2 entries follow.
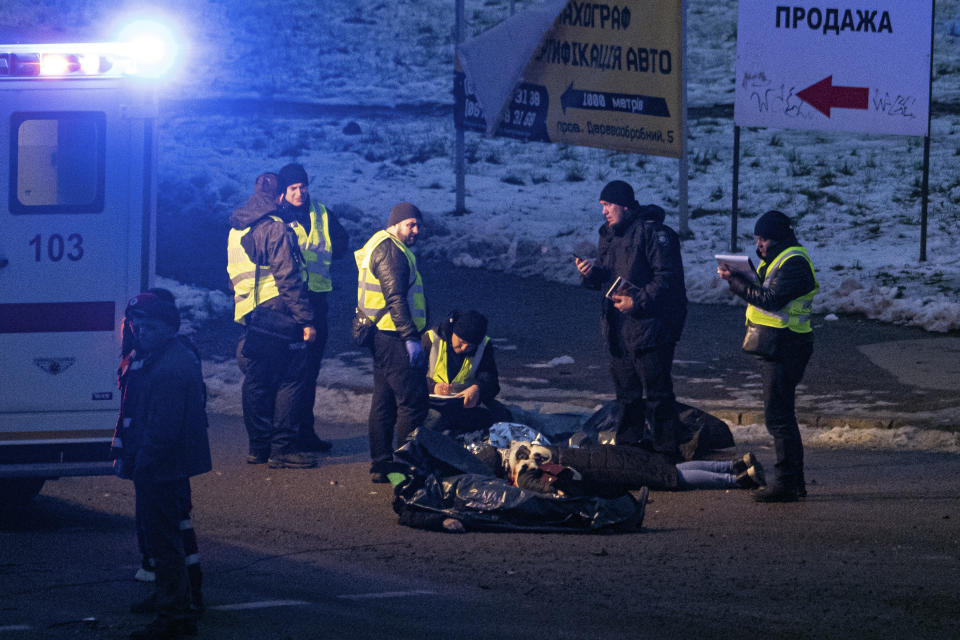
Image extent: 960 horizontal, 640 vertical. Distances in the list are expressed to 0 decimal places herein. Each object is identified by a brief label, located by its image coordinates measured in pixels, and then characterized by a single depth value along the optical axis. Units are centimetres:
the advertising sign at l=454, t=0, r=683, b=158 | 3528
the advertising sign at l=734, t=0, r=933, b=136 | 3431
